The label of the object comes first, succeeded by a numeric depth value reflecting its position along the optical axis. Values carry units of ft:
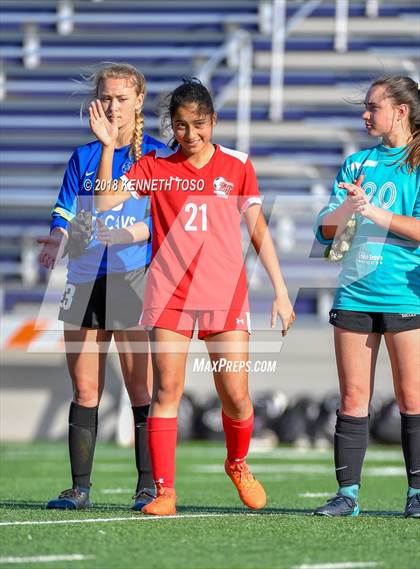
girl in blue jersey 32.91
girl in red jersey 30.55
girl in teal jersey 31.45
